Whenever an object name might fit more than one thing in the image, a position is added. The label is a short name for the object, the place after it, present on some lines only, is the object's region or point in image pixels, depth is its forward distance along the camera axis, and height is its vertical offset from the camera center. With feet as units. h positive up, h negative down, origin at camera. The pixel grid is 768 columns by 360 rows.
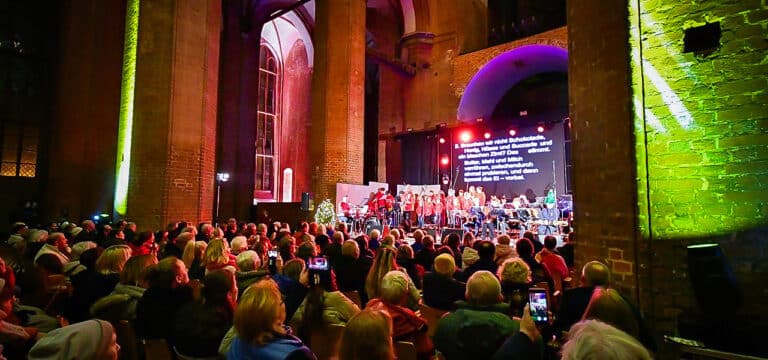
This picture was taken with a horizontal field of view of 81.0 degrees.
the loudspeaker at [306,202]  46.98 +0.73
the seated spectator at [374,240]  22.76 -1.56
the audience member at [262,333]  6.04 -1.71
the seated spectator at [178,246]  18.57 -1.61
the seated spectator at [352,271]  14.85 -2.03
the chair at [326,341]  9.11 -2.68
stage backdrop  48.34 +5.82
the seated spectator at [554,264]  16.22 -1.89
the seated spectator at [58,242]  18.09 -1.45
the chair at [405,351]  7.69 -2.41
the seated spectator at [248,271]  11.84 -1.67
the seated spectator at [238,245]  16.89 -1.38
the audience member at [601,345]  3.76 -1.14
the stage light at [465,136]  54.90 +9.13
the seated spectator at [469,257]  15.78 -1.63
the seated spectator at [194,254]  15.23 -1.63
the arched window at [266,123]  69.82 +13.59
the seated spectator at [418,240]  20.55 -1.41
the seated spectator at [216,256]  13.51 -1.45
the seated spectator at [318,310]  9.31 -2.12
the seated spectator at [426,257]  16.97 -1.77
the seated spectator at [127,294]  9.75 -1.98
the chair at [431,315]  11.27 -2.63
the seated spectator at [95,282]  10.84 -1.88
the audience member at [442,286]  11.75 -2.00
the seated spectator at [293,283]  10.82 -1.85
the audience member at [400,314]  9.10 -2.12
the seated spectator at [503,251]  16.55 -1.51
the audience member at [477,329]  7.45 -1.99
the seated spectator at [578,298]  9.62 -1.87
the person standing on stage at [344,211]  45.88 -0.17
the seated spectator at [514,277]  10.75 -1.57
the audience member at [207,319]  8.16 -2.06
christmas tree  45.65 -0.41
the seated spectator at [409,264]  15.67 -1.95
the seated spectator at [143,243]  18.82 -1.55
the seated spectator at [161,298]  9.46 -1.97
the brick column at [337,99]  47.93 +11.96
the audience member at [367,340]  4.97 -1.45
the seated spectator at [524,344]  5.57 -1.67
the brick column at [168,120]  33.37 +6.65
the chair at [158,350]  8.36 -2.65
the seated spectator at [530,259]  14.25 -1.58
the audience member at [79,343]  5.21 -1.62
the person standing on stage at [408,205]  46.09 +0.52
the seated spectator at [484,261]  14.23 -1.60
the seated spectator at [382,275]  11.80 -1.77
